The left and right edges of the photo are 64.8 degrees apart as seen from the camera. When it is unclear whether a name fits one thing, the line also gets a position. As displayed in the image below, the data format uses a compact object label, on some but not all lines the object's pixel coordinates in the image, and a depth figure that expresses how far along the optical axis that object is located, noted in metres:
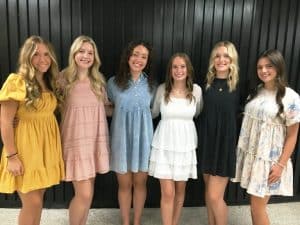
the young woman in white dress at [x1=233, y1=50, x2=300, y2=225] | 1.58
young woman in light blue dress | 1.73
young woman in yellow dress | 1.40
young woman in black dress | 1.68
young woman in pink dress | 1.61
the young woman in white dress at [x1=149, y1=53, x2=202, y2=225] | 1.71
